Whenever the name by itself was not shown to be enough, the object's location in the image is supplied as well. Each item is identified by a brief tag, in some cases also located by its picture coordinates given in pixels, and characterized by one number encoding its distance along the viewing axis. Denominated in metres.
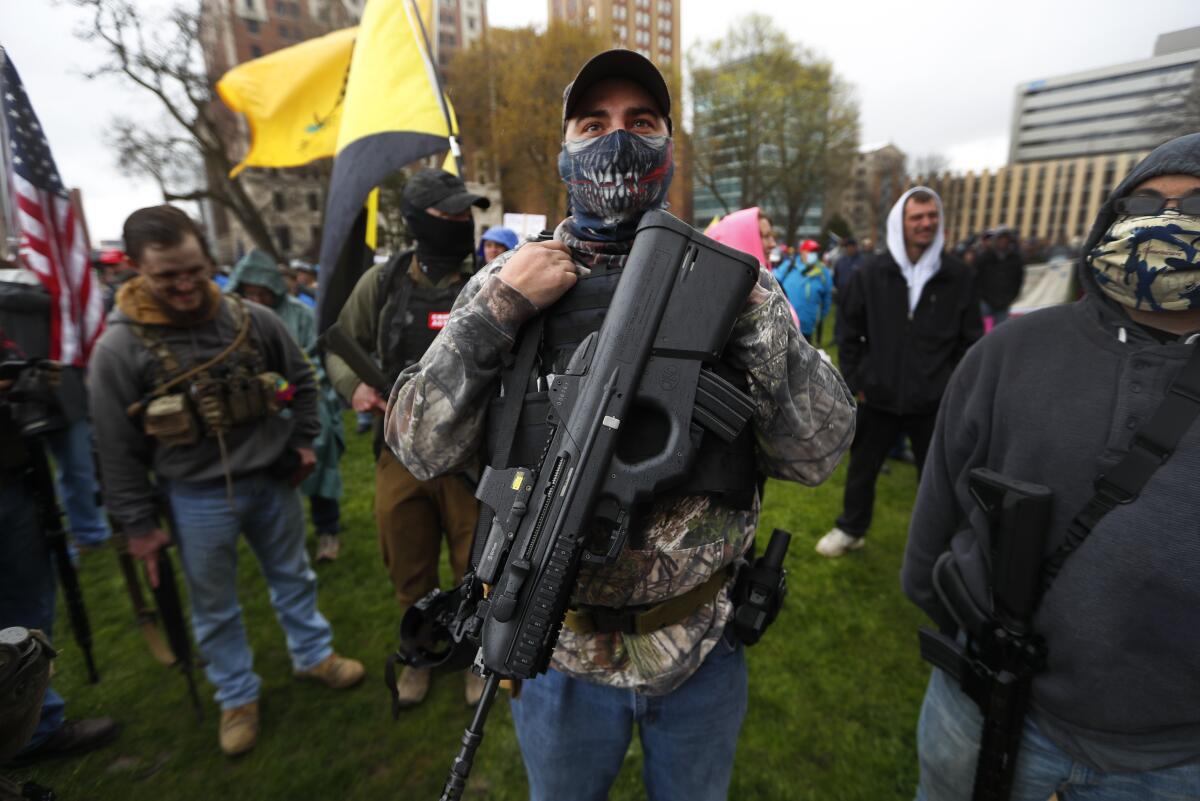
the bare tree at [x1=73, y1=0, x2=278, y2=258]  14.66
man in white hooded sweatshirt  3.55
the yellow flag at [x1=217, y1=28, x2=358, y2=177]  4.17
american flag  2.91
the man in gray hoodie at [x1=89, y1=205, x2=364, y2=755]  2.28
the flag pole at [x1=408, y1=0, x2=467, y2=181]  3.25
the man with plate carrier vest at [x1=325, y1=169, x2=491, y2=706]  2.54
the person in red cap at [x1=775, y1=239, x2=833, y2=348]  7.73
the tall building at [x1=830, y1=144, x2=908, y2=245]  52.09
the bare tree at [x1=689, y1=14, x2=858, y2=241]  28.86
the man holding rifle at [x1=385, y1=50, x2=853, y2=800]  1.25
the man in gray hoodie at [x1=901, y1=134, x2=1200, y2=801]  1.18
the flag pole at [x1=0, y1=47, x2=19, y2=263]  2.87
